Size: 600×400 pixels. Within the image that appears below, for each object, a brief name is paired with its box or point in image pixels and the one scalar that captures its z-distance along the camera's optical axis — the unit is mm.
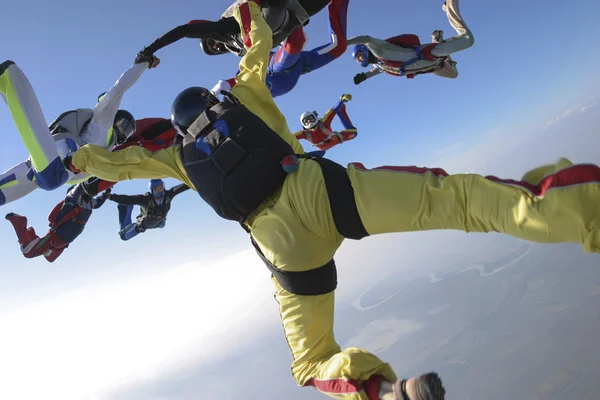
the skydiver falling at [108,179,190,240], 7613
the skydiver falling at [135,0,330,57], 3873
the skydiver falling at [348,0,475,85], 5723
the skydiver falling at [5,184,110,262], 6988
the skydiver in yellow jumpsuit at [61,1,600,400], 1633
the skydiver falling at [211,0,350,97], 5008
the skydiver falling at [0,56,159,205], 3504
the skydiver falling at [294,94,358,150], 7965
